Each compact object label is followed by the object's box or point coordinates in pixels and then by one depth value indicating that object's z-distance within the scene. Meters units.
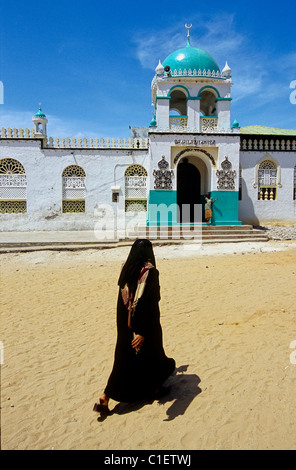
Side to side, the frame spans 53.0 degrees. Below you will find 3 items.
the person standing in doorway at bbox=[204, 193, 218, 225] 12.44
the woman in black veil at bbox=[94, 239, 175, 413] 2.57
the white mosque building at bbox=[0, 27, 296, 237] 12.55
